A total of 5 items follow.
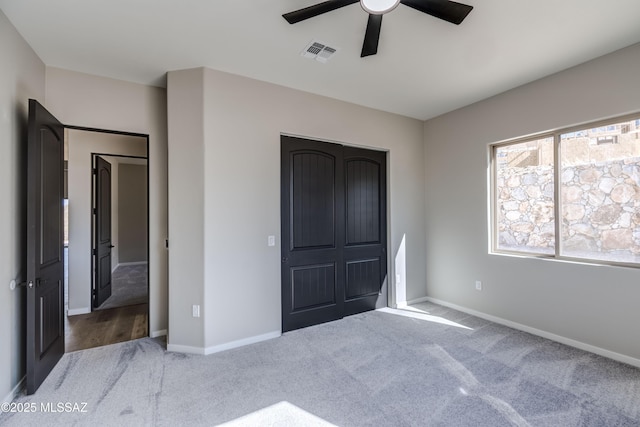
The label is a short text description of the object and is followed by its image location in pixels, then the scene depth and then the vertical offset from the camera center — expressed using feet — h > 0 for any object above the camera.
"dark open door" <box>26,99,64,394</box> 7.08 -0.76
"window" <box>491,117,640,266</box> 8.69 +0.65
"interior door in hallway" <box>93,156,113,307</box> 13.42 -0.83
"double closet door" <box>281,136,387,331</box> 11.12 -0.72
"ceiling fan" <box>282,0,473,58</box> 5.45 +4.08
